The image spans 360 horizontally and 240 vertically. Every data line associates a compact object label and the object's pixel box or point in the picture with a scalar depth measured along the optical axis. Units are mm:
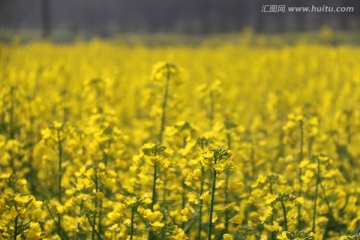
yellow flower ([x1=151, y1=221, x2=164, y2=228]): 4738
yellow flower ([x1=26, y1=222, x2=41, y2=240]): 4941
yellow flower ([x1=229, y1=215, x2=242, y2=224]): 5102
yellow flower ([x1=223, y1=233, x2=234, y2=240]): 4942
